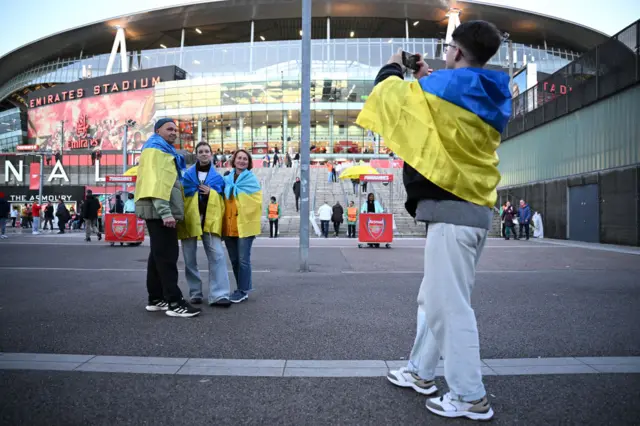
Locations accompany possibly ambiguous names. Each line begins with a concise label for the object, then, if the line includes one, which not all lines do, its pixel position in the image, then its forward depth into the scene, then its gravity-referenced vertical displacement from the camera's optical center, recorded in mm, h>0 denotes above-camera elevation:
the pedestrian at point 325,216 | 18625 -115
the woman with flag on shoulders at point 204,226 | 4832 -146
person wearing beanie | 4227 +100
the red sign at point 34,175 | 39906 +3774
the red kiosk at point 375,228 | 14172 -493
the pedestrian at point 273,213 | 18141 +15
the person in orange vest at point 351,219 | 18438 -245
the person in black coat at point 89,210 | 15948 +120
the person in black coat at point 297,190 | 21625 +1222
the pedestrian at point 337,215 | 19125 -72
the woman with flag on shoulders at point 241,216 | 5148 -33
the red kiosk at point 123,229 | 14320 -537
